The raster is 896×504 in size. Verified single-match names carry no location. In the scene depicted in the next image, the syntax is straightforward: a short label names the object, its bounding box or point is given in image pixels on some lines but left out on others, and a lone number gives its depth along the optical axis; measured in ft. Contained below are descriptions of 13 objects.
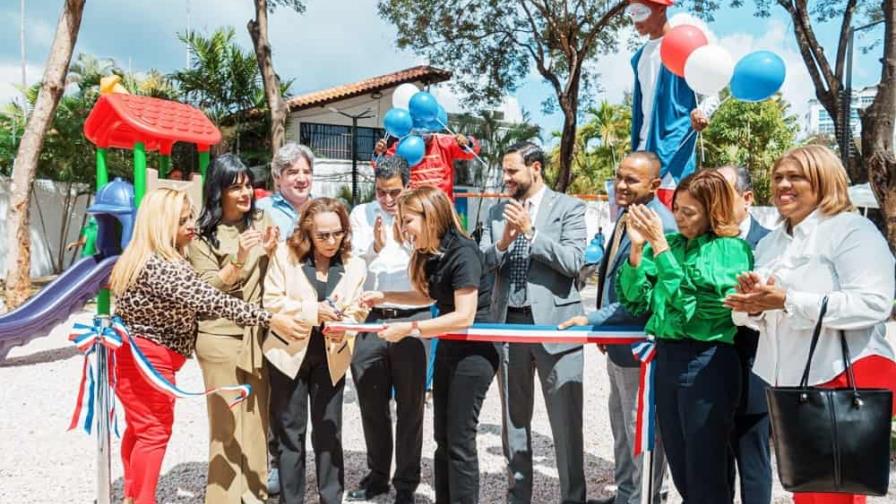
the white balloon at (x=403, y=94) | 25.20
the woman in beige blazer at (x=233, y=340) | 10.96
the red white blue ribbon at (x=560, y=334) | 10.52
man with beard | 11.55
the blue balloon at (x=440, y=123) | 23.71
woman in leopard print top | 10.04
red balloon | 12.41
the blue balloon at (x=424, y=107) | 22.90
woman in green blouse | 8.68
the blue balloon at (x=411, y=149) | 22.48
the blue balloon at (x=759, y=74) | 12.09
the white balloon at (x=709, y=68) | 12.00
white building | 77.51
